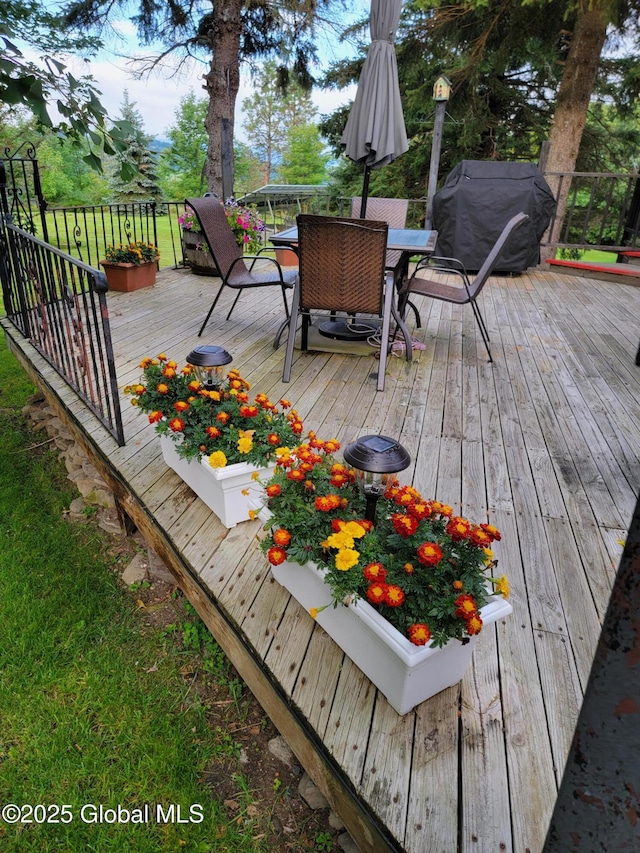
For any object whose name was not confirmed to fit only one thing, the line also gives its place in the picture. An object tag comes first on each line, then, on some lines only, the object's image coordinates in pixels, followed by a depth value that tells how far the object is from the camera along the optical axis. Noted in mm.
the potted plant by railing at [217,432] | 1748
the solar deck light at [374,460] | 1268
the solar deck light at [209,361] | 1961
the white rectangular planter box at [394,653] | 1112
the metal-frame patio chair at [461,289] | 3164
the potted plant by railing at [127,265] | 5109
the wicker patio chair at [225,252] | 3473
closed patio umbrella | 3646
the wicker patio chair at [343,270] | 2850
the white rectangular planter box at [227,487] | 1720
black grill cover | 6059
